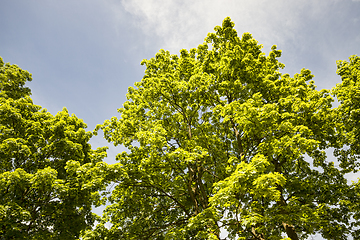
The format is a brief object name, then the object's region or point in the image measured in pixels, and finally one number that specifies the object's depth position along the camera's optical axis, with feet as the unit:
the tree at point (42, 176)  31.83
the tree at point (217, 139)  31.86
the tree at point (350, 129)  39.27
